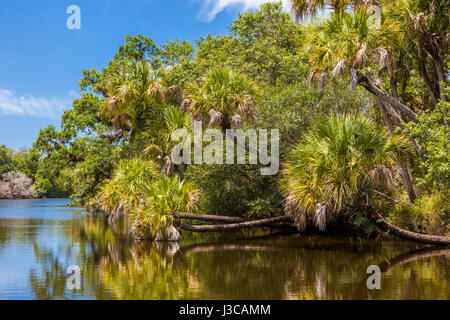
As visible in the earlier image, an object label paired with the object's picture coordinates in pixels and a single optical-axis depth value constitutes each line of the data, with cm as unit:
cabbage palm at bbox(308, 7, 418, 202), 1462
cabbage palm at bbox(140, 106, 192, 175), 2056
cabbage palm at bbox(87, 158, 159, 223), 1816
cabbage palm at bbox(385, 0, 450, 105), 1546
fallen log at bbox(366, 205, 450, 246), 1409
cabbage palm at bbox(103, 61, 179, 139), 2130
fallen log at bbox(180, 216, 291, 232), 1727
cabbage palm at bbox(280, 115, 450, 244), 1332
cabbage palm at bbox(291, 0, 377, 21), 1695
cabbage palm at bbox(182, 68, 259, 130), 1684
